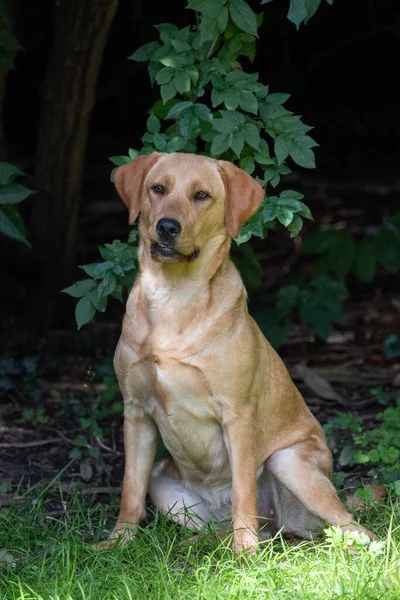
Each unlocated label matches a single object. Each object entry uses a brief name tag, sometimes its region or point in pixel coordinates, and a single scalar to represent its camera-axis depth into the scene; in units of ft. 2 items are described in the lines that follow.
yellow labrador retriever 25.38
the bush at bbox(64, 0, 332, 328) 26.89
